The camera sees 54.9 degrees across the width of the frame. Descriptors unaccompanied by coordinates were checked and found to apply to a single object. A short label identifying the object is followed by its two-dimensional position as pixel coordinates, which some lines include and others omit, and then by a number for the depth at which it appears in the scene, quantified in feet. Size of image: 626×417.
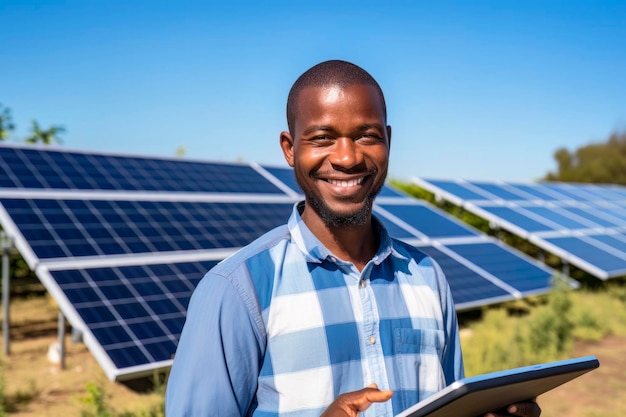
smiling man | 4.86
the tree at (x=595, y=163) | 133.18
